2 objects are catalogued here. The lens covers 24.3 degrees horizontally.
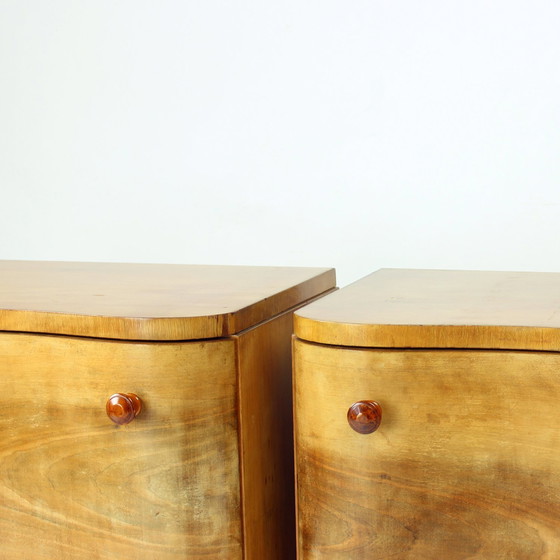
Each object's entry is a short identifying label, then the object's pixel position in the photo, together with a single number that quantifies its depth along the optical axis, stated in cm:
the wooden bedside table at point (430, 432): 111
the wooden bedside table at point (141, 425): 118
